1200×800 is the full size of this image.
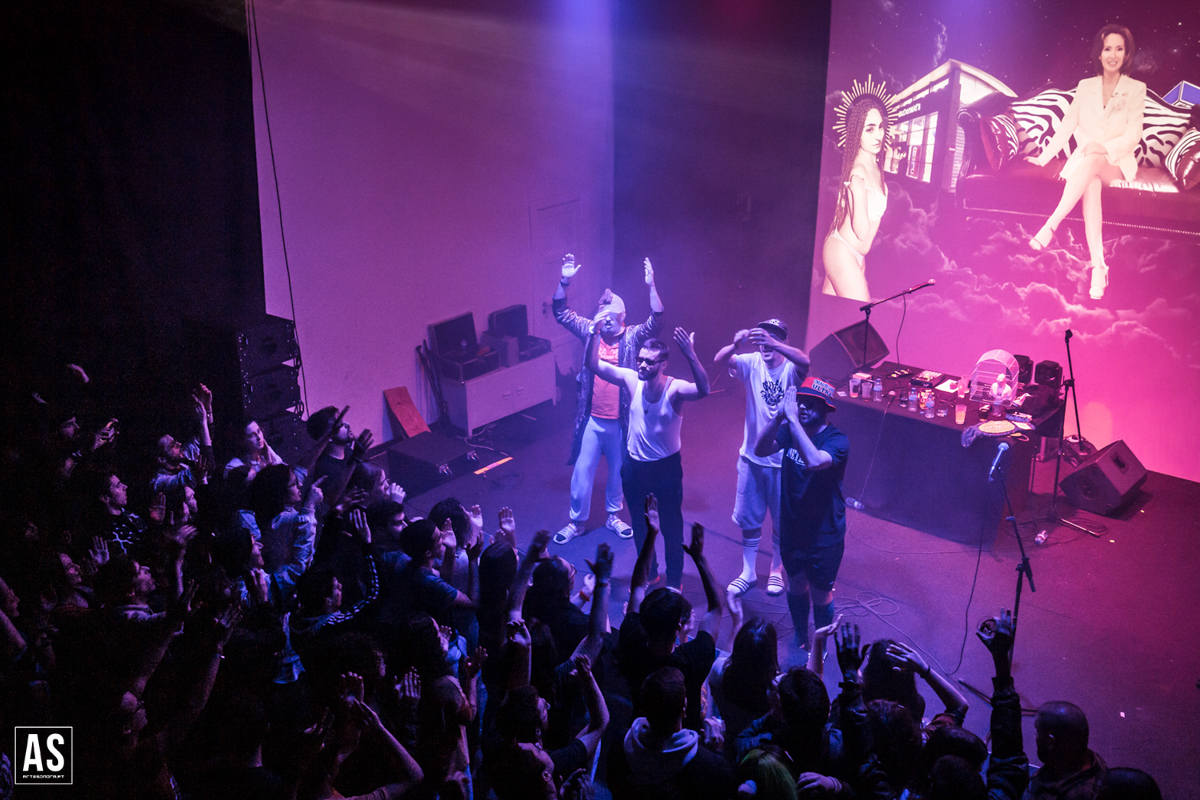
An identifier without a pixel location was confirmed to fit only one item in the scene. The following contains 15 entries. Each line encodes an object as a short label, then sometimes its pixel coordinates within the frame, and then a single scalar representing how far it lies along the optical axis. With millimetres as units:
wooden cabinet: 7832
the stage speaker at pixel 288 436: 5770
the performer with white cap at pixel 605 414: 5867
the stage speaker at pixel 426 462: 7004
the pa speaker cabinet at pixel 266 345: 5527
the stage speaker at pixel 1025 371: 6566
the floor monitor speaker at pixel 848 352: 7062
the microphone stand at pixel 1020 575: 4316
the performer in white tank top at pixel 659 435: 4949
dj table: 6023
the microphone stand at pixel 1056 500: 6270
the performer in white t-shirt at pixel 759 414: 5207
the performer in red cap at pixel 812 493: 4289
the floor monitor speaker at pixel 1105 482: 6352
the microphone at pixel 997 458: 5381
